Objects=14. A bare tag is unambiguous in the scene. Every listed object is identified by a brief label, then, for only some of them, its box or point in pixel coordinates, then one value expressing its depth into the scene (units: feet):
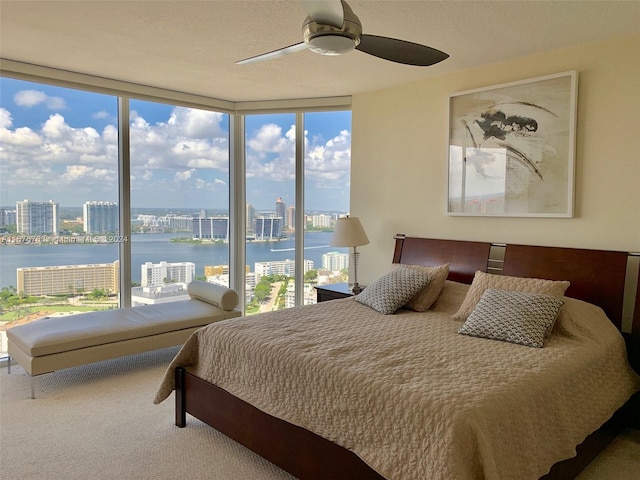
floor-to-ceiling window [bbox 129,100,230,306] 15.43
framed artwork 10.81
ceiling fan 6.39
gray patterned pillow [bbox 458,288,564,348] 8.33
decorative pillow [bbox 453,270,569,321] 9.67
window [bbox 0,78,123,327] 13.00
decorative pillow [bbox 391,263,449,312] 11.01
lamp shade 13.78
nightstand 13.80
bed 5.79
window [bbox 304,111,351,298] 16.34
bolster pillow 13.73
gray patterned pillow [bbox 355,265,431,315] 10.79
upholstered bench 10.59
